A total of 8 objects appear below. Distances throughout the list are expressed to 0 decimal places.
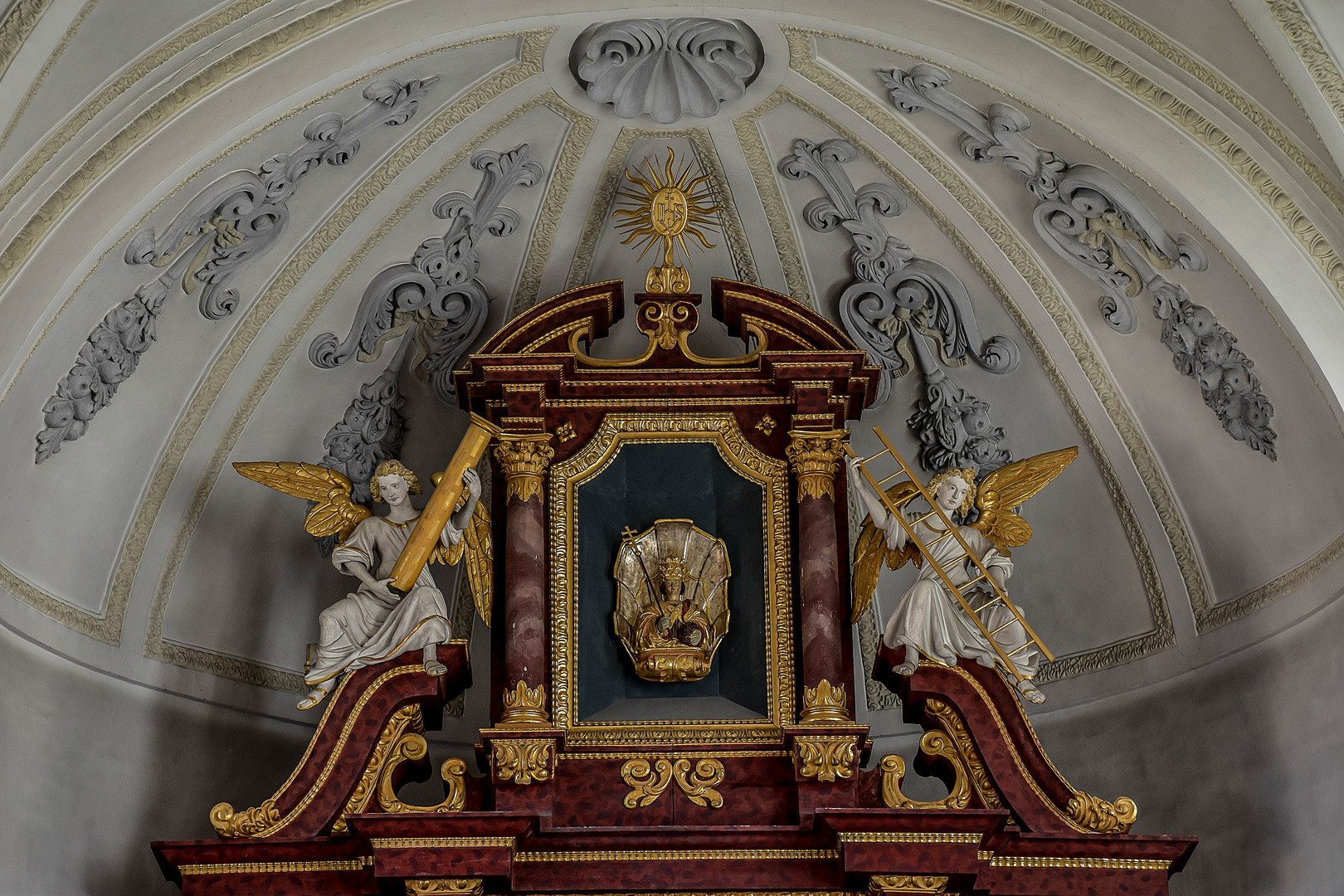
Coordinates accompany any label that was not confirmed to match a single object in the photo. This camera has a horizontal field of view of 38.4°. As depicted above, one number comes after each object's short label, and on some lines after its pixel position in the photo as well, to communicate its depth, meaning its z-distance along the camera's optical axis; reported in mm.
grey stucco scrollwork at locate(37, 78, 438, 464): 11414
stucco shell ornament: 11914
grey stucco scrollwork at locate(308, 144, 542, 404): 12758
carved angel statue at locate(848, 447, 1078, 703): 11273
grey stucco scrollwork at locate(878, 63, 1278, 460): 11664
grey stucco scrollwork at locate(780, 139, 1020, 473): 12953
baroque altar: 10594
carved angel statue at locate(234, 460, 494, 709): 11234
